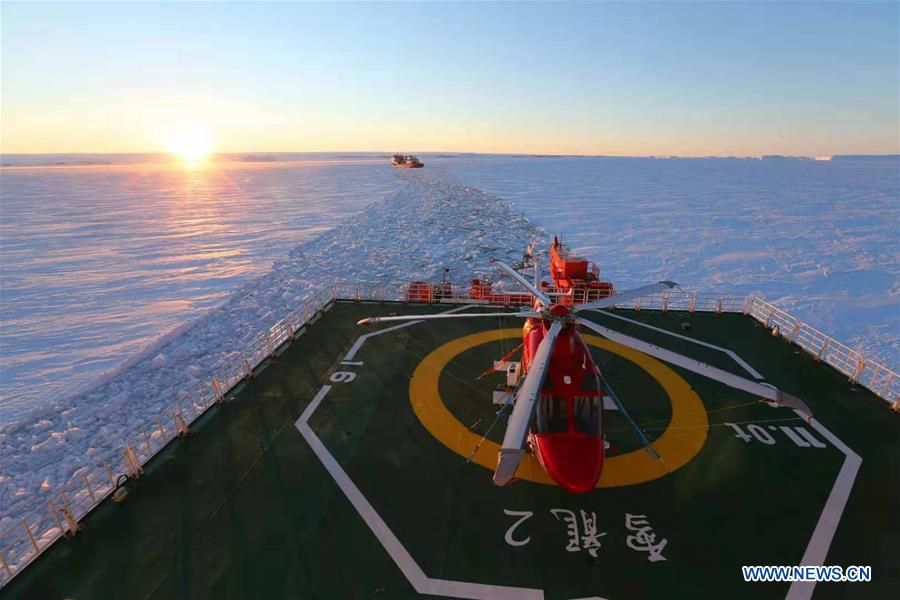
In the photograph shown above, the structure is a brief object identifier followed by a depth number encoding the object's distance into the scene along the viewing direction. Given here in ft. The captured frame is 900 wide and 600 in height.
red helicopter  32.22
